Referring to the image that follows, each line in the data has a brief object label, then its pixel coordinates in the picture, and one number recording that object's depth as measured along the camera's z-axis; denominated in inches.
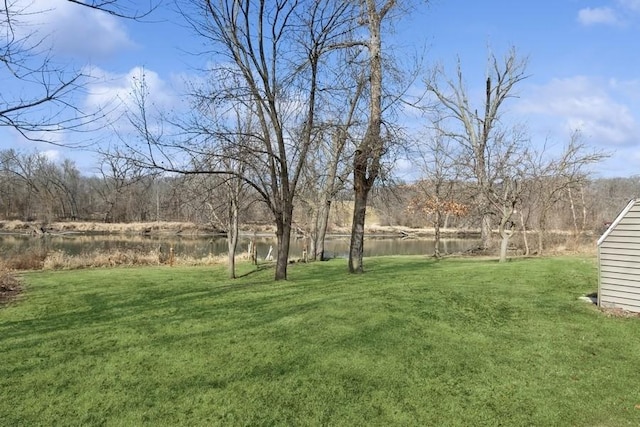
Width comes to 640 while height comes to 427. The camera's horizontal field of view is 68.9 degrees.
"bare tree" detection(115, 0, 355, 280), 401.7
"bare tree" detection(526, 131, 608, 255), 916.0
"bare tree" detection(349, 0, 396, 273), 469.1
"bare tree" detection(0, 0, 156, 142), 160.6
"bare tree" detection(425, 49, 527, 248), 1020.5
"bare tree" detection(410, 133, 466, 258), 923.4
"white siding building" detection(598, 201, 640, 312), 302.7
